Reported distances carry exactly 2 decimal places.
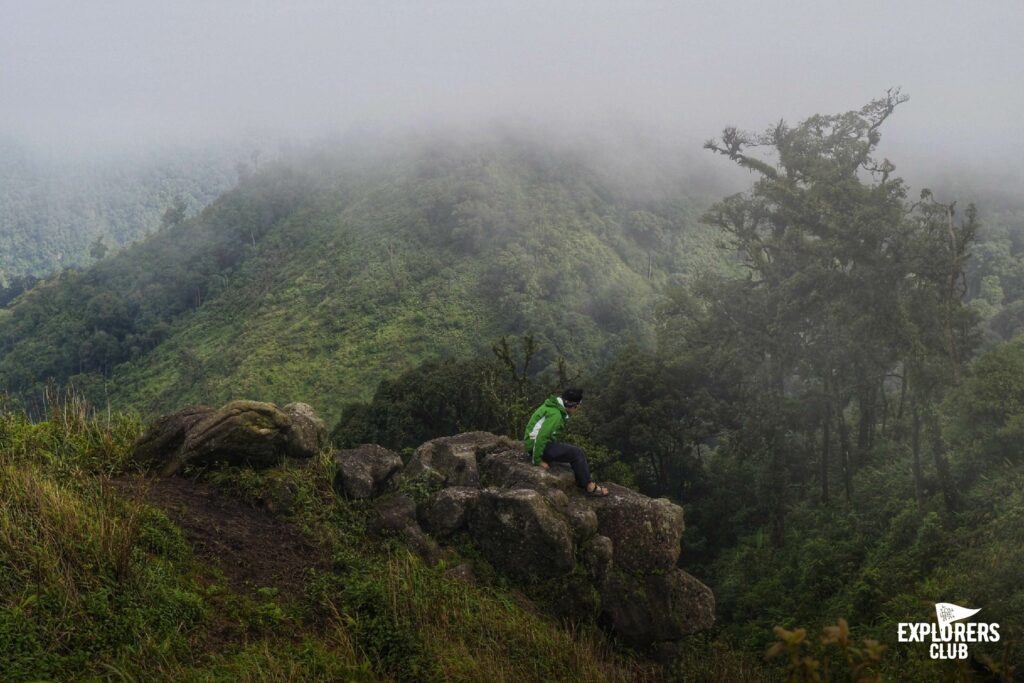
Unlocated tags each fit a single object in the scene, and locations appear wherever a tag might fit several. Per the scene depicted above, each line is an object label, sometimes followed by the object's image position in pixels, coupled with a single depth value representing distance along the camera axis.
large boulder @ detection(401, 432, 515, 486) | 11.24
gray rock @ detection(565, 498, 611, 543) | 10.22
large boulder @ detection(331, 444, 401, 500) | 10.17
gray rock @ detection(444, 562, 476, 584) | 8.93
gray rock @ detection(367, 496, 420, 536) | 9.63
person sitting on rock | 10.79
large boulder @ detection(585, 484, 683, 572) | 10.40
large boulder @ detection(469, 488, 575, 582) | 9.76
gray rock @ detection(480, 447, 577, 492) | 10.80
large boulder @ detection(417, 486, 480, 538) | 10.21
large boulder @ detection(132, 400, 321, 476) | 9.57
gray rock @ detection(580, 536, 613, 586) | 10.05
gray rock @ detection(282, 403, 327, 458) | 10.38
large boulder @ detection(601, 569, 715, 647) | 9.92
